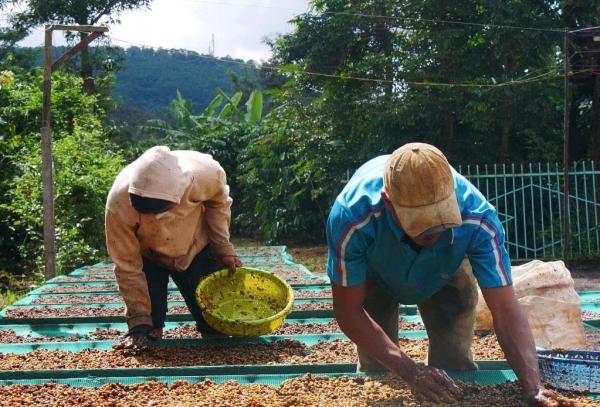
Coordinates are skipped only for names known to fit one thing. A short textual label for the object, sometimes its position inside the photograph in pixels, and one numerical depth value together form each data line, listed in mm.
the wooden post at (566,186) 8883
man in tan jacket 3621
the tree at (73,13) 18797
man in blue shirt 2381
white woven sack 4344
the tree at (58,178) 10547
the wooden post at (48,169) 9250
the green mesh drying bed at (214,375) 3197
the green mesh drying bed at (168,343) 4246
